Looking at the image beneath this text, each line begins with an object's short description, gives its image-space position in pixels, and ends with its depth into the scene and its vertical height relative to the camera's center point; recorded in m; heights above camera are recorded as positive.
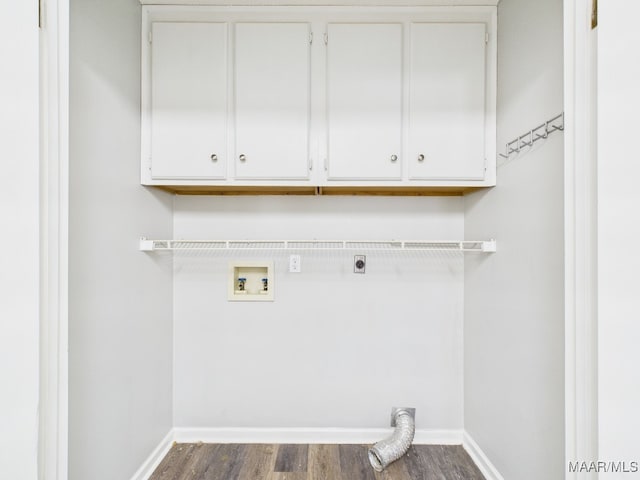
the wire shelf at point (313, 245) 1.84 -0.03
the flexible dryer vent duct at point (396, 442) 1.66 -1.14
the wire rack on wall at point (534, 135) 1.16 +0.45
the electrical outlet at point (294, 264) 1.89 -0.15
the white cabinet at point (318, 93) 1.55 +0.75
